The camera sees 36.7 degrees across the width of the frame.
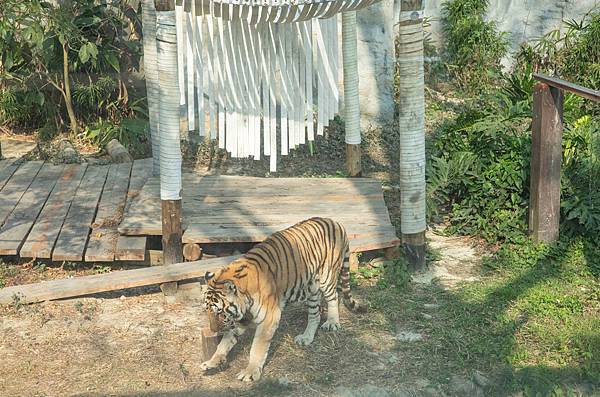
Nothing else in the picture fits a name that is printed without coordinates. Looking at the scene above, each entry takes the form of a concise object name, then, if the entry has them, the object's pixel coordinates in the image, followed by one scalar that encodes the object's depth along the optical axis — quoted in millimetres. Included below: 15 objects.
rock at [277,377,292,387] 5363
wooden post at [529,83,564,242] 7344
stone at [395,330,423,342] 6027
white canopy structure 6590
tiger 5215
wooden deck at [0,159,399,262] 7031
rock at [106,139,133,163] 9719
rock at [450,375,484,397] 5340
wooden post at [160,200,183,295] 6691
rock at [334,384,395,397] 5238
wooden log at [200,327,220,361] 5352
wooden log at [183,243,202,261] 6941
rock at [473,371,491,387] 5402
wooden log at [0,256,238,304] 6418
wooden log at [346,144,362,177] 8641
